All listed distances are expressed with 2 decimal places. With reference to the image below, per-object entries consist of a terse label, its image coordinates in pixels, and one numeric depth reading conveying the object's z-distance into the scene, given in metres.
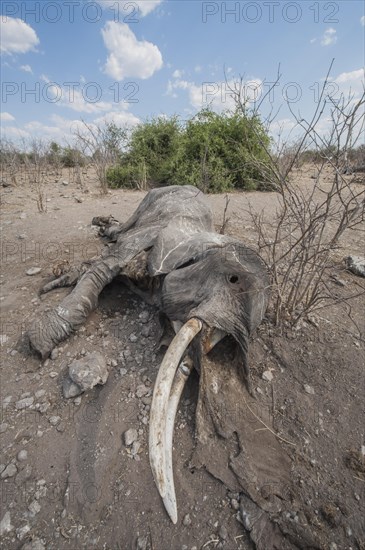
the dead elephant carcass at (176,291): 1.59
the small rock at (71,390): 2.33
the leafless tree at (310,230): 2.07
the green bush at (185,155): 8.69
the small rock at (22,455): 1.98
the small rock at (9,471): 1.90
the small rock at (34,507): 1.74
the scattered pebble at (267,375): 2.40
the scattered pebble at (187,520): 1.66
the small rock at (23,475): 1.87
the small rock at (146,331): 2.86
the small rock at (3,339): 2.92
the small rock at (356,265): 3.73
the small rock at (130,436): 2.04
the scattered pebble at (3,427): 2.17
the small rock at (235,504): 1.72
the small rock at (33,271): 3.97
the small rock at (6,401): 2.33
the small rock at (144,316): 3.01
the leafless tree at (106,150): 8.44
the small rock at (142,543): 1.58
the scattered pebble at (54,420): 2.19
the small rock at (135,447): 1.99
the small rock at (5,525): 1.67
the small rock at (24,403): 2.31
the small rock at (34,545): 1.59
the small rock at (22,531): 1.65
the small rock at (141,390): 2.33
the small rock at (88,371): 2.31
